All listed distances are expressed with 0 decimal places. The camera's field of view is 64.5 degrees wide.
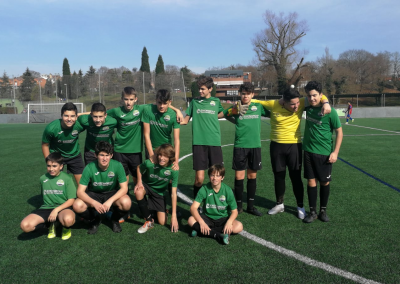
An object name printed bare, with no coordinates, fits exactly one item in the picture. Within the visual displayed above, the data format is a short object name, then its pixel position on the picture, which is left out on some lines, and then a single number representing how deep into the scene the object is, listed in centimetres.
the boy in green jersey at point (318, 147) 403
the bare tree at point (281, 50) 4759
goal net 3170
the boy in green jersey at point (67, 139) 435
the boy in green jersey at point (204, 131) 451
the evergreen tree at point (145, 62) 6625
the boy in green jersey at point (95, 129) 443
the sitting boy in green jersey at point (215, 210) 367
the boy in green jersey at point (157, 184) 406
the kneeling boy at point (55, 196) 376
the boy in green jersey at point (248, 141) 444
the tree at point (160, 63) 6794
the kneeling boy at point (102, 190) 391
